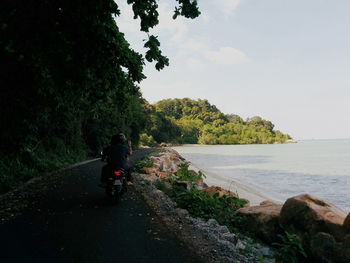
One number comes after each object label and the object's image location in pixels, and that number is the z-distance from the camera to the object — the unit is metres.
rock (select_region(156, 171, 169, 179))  15.46
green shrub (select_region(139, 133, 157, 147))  84.81
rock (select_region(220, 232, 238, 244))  6.18
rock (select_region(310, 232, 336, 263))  6.23
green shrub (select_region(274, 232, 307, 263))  5.57
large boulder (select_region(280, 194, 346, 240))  6.80
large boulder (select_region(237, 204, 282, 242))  7.55
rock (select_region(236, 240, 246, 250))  5.77
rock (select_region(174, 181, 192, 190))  12.14
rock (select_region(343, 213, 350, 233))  6.51
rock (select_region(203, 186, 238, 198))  12.45
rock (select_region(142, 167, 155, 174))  16.77
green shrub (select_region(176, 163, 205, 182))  16.15
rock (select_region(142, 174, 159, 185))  12.80
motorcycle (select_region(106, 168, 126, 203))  7.86
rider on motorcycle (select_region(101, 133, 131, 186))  8.09
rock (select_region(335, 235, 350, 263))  5.92
